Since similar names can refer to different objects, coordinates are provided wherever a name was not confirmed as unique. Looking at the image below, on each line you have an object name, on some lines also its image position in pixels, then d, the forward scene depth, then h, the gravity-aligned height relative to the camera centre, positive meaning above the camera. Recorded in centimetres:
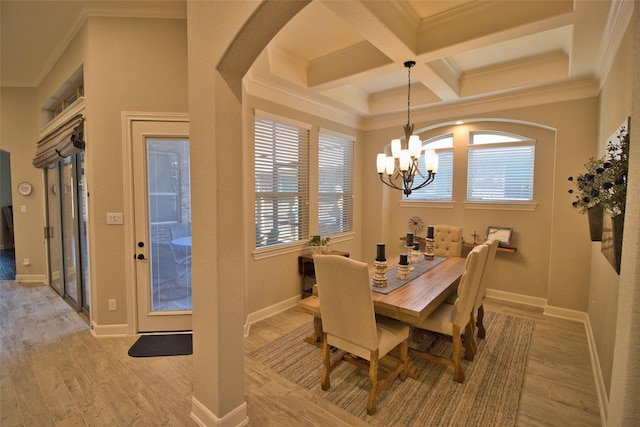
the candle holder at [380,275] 262 -67
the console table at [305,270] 421 -101
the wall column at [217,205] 174 -4
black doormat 283 -147
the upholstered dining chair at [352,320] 199 -87
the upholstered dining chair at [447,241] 402 -57
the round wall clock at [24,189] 493 +15
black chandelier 302 +44
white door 307 -28
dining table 219 -79
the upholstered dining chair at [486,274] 276 -71
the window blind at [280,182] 368 +24
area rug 208 -151
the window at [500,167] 425 +50
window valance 314 +68
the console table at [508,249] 414 -68
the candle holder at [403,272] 288 -70
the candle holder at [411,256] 349 -67
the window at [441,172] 487 +47
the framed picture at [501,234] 427 -49
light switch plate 306 -20
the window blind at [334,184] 467 +26
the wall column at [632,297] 82 -27
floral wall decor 149 +4
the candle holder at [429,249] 369 -62
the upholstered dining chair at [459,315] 233 -98
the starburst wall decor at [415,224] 508 -41
